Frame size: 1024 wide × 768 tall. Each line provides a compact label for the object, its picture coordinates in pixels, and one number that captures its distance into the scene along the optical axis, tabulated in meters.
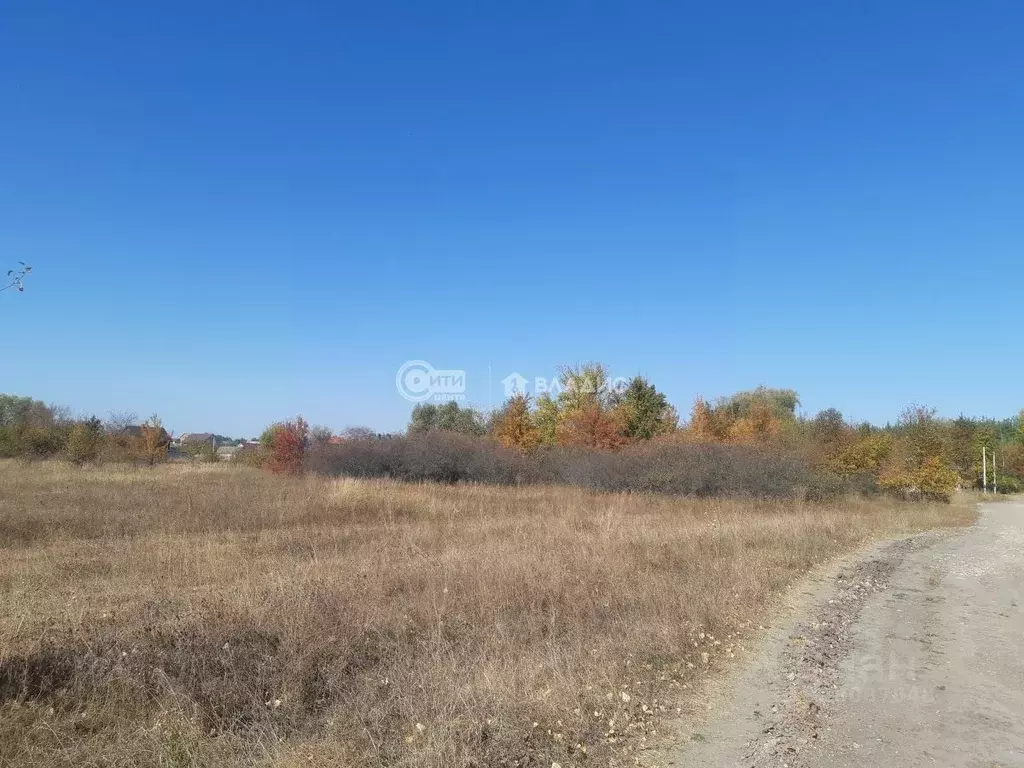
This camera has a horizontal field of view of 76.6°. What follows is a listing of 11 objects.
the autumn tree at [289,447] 39.85
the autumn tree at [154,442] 46.78
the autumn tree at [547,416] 43.96
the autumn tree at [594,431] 35.66
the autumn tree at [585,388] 46.38
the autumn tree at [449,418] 69.02
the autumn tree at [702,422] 41.34
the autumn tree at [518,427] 39.53
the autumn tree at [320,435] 40.16
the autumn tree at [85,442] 39.59
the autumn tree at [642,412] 40.84
